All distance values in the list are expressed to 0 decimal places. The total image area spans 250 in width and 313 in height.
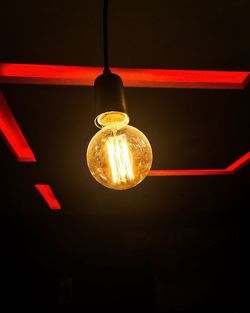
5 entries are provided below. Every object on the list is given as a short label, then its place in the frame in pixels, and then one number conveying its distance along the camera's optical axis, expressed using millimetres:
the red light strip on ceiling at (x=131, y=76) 1506
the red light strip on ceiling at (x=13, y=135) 1885
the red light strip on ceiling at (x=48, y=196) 3275
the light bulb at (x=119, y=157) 827
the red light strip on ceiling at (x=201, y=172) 2856
